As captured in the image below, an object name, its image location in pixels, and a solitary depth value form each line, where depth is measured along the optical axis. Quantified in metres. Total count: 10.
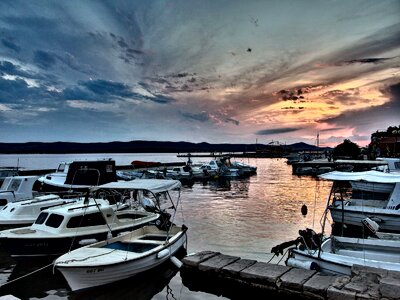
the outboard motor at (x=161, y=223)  16.66
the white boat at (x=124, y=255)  10.92
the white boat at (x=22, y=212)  17.00
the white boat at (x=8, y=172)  34.25
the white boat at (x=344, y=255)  11.45
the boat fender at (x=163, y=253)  12.84
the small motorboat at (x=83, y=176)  31.88
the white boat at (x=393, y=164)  27.94
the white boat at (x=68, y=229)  13.66
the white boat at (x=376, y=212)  19.94
